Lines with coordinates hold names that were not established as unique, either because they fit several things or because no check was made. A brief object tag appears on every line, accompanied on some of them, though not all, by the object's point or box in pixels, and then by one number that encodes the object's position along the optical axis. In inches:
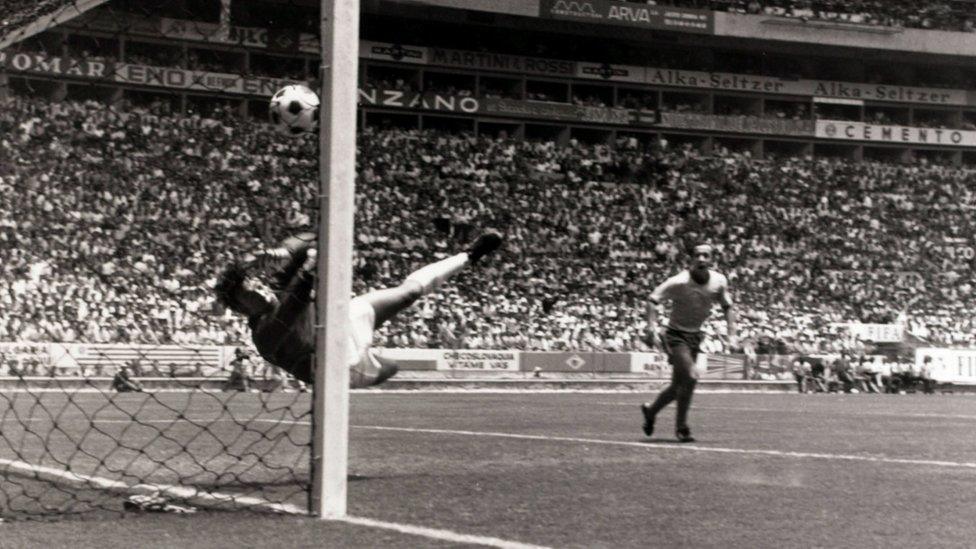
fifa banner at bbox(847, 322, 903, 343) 1738.4
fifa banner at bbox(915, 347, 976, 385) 1608.0
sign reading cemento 2297.0
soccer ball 317.1
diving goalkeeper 302.4
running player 490.0
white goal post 247.6
